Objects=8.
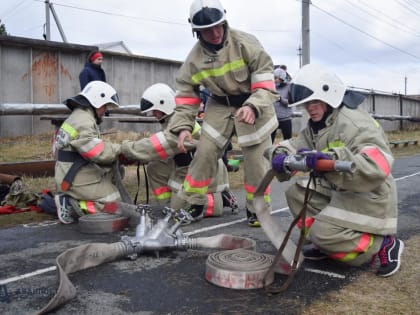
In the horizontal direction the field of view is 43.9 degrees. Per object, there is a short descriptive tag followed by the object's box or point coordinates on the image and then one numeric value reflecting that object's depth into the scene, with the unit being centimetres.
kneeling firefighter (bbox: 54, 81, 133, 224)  496
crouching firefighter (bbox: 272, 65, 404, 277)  305
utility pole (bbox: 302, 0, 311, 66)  1500
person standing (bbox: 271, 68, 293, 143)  916
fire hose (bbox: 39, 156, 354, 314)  295
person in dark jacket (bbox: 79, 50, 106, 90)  795
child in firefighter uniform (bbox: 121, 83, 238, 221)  502
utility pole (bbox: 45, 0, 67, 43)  2615
